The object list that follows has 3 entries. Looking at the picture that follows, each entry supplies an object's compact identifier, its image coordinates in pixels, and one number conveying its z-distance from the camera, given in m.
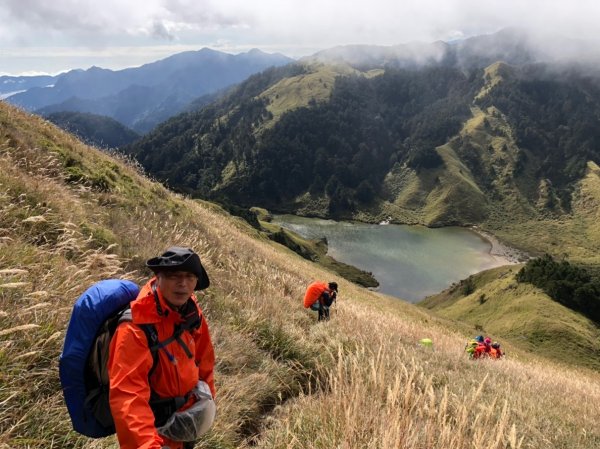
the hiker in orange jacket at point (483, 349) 14.44
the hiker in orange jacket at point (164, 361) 2.73
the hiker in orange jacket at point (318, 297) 11.16
